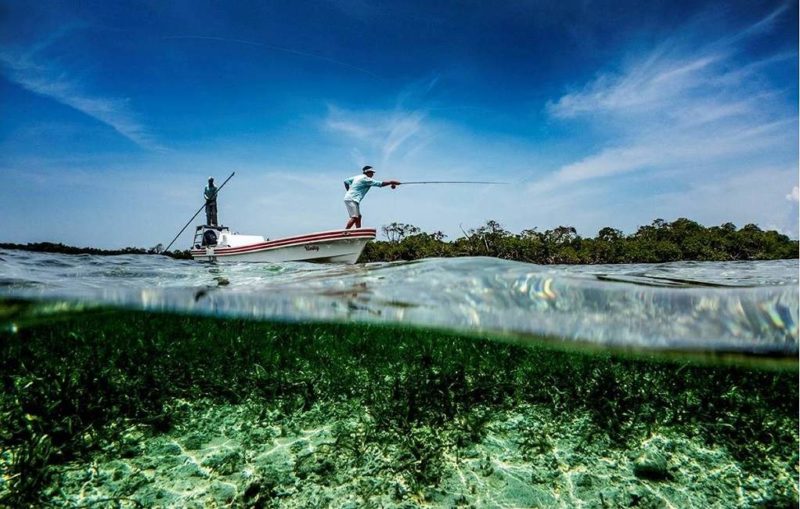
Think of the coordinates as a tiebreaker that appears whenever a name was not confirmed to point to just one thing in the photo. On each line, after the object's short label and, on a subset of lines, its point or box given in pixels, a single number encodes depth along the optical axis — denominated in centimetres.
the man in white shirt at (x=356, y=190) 1653
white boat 1625
